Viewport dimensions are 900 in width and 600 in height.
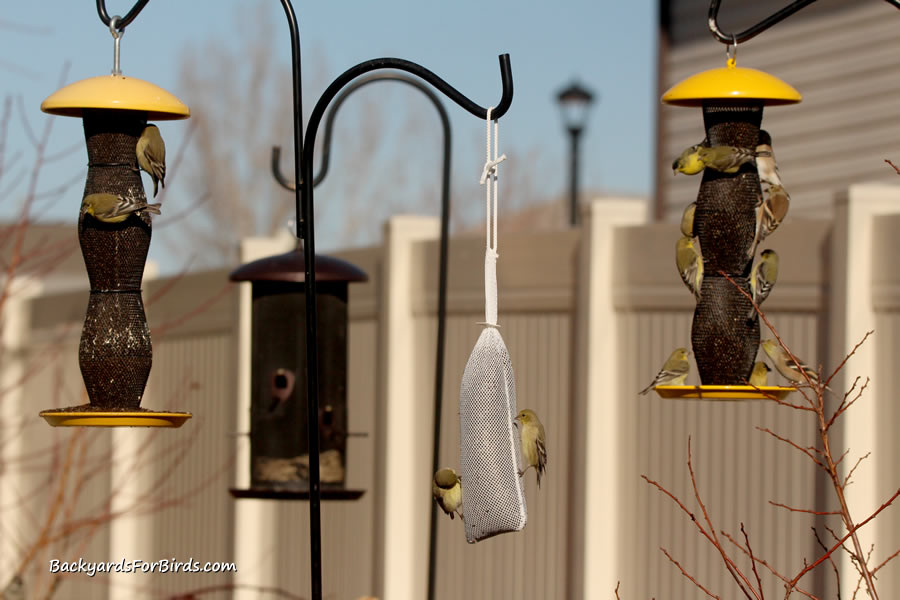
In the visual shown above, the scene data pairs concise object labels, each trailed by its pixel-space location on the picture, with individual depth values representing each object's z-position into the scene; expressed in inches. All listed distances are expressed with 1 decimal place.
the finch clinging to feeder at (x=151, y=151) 318.7
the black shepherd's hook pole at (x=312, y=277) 299.1
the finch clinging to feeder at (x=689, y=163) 309.4
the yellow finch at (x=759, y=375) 321.1
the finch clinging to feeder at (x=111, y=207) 317.7
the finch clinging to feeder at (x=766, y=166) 320.8
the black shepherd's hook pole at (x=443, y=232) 476.4
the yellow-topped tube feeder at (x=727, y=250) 321.1
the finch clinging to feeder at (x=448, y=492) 269.9
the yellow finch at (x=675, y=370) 317.4
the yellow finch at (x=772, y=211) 320.2
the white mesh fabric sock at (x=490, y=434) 261.6
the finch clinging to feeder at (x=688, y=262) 312.8
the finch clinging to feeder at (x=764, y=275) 319.3
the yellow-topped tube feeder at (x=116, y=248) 319.9
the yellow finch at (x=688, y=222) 322.3
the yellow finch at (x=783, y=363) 311.7
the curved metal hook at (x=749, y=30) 288.4
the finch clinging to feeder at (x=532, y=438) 267.0
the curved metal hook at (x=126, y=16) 306.8
